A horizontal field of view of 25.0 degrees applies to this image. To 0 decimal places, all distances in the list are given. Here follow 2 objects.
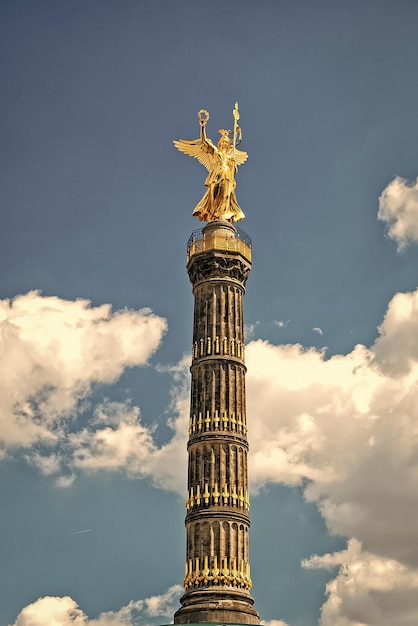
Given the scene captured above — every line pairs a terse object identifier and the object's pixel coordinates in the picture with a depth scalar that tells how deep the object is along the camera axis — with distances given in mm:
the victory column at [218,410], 51938
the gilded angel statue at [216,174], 63125
